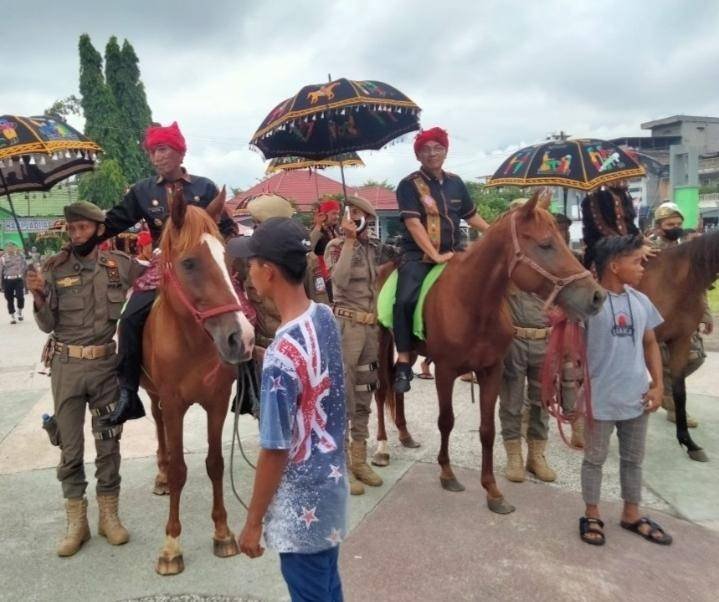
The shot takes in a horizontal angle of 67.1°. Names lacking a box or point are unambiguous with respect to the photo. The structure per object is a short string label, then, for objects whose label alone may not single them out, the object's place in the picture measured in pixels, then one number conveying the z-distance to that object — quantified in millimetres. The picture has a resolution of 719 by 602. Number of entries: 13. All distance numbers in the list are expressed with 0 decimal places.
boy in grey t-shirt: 3344
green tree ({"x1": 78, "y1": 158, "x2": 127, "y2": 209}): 27031
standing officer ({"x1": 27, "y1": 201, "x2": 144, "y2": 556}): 3559
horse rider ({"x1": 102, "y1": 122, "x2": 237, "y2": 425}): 3576
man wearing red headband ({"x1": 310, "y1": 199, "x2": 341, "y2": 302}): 5215
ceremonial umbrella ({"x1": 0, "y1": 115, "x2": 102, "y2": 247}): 3375
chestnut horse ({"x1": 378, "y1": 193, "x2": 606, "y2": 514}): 3391
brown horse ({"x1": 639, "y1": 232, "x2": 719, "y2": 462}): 4812
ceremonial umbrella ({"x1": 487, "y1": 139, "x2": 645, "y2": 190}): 5535
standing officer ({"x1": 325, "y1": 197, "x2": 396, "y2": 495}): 4445
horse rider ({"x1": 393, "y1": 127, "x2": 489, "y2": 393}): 4352
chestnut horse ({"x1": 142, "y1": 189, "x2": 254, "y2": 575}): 2764
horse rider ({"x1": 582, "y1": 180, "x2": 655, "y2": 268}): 5660
